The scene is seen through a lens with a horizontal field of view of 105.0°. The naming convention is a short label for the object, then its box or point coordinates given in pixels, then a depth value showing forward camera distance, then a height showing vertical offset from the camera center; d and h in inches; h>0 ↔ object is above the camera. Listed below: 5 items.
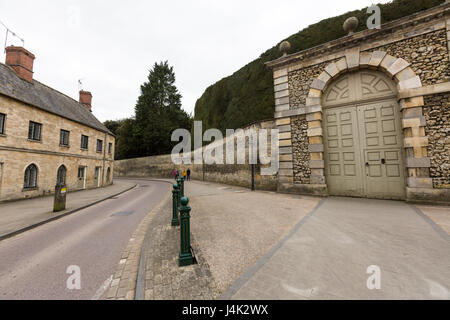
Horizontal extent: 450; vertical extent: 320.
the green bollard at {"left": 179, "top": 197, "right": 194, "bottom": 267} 108.3 -44.5
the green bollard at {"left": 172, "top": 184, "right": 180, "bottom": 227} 190.9 -43.1
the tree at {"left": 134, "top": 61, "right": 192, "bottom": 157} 1259.8 +427.3
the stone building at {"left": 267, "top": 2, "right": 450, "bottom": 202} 248.5 +98.2
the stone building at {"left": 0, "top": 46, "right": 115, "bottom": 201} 406.3 +94.1
